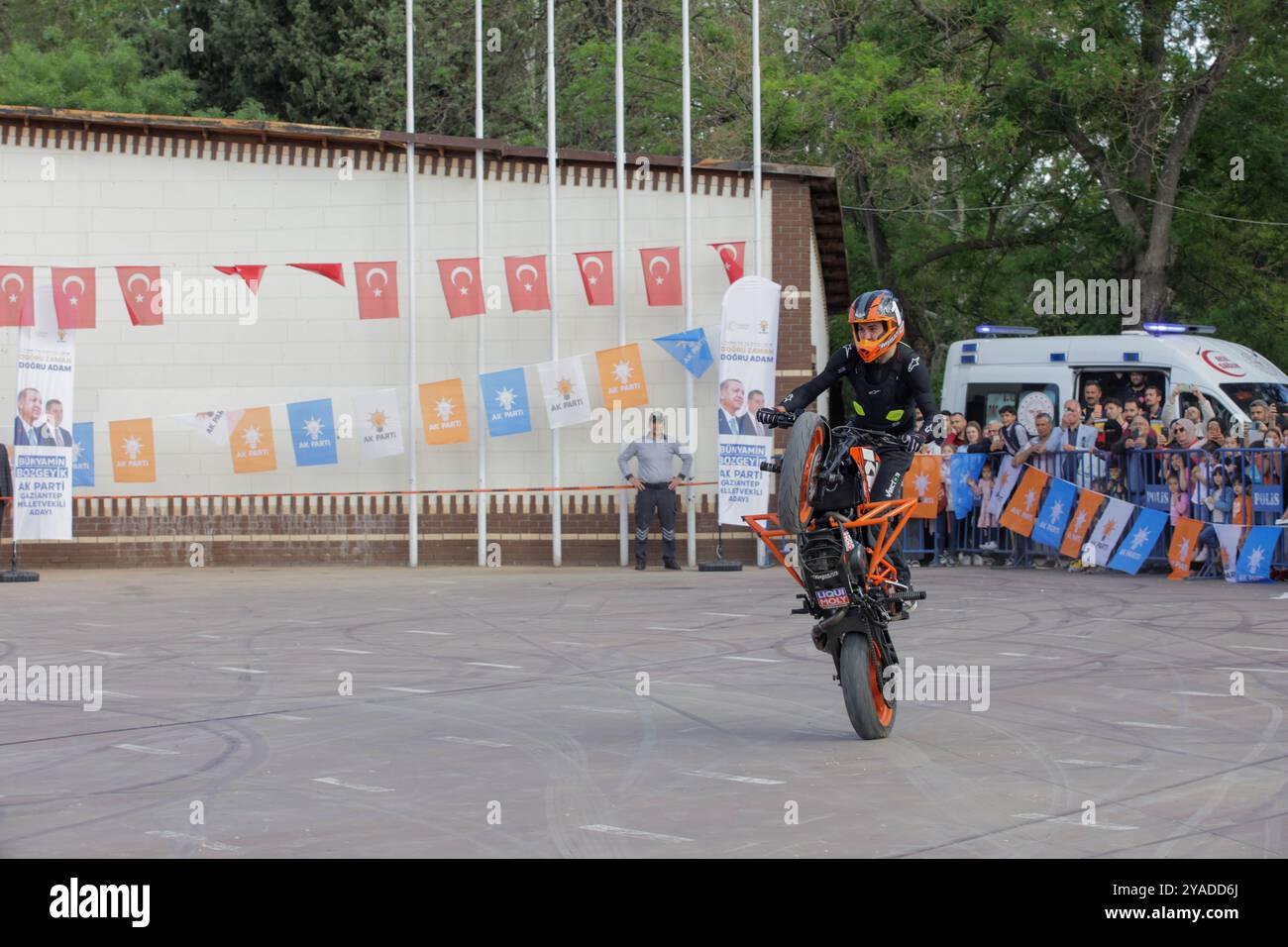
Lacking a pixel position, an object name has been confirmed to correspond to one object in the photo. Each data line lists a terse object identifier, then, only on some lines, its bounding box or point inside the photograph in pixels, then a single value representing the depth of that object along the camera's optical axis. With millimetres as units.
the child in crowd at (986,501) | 23750
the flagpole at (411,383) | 25344
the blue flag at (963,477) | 24031
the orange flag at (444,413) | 25469
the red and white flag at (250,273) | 25406
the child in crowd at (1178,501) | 20906
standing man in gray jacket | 24469
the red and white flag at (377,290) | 25219
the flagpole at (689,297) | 24984
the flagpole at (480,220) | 25016
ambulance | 23500
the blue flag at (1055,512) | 22453
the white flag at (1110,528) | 21641
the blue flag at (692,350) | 24844
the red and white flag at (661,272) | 25062
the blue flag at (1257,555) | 19672
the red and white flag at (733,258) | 25172
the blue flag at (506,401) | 25297
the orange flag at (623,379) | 25078
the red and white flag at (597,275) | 25156
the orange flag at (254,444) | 25531
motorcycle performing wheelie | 9375
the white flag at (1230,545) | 20031
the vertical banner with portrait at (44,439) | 22609
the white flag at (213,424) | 25531
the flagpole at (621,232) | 24828
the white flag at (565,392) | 25062
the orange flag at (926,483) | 24281
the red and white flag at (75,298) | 25172
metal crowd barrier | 19969
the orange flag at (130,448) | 25547
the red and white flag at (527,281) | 25156
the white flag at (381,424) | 25250
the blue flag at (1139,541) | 21203
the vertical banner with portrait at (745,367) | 23922
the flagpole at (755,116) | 24156
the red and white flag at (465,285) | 25062
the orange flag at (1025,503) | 22922
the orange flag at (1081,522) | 22109
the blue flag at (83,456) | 25656
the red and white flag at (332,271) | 25328
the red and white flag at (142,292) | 25422
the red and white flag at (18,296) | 25281
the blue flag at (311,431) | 25500
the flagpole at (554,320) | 24688
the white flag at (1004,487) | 23328
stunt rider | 9961
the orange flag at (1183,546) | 20688
